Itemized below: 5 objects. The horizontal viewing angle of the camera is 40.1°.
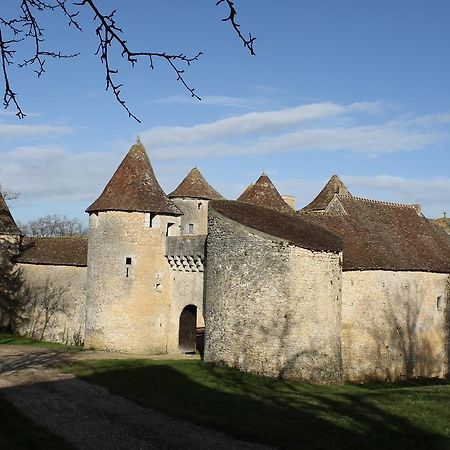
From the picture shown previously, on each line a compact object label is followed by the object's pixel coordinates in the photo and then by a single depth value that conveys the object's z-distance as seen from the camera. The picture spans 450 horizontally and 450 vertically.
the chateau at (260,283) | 18.88
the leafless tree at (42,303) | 28.84
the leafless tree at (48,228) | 99.44
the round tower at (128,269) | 23.66
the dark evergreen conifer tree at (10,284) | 30.88
